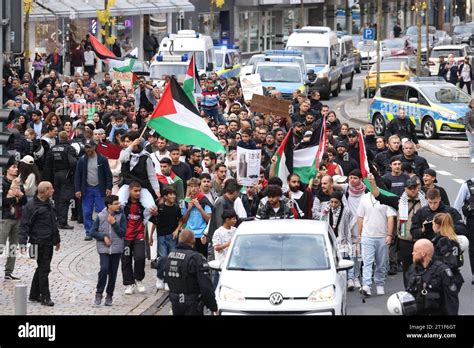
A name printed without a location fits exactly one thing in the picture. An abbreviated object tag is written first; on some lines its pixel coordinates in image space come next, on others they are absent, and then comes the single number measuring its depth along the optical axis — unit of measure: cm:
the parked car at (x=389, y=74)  4964
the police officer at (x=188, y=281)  1353
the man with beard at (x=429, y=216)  1567
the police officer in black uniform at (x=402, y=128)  2570
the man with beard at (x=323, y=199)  1761
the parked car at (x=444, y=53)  5789
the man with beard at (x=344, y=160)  2083
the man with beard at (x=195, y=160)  2004
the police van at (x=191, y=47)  4600
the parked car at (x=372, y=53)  6365
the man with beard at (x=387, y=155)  2108
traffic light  1240
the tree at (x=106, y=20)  5341
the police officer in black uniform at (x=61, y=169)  2206
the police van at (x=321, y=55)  4878
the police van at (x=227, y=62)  4728
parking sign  4628
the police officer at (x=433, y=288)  1196
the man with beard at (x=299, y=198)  1764
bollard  1233
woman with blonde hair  1248
